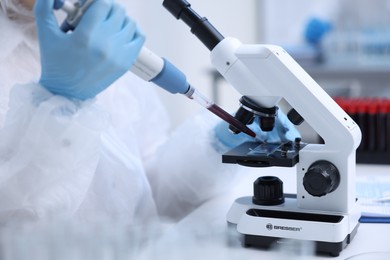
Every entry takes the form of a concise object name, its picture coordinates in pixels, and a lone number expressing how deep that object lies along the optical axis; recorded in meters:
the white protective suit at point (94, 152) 0.78
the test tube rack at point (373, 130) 1.30
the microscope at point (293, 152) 0.78
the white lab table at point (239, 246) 0.71
